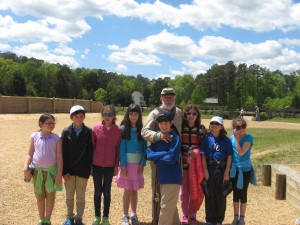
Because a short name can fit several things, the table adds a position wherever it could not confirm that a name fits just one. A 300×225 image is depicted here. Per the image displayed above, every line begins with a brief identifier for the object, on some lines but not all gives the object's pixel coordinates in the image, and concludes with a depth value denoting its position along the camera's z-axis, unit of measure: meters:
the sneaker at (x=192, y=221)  5.38
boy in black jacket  5.16
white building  82.78
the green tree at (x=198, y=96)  79.03
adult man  4.90
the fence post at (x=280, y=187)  7.01
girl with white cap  5.15
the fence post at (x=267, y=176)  8.03
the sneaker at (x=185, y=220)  5.38
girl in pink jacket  5.25
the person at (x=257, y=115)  37.48
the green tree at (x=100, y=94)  77.82
